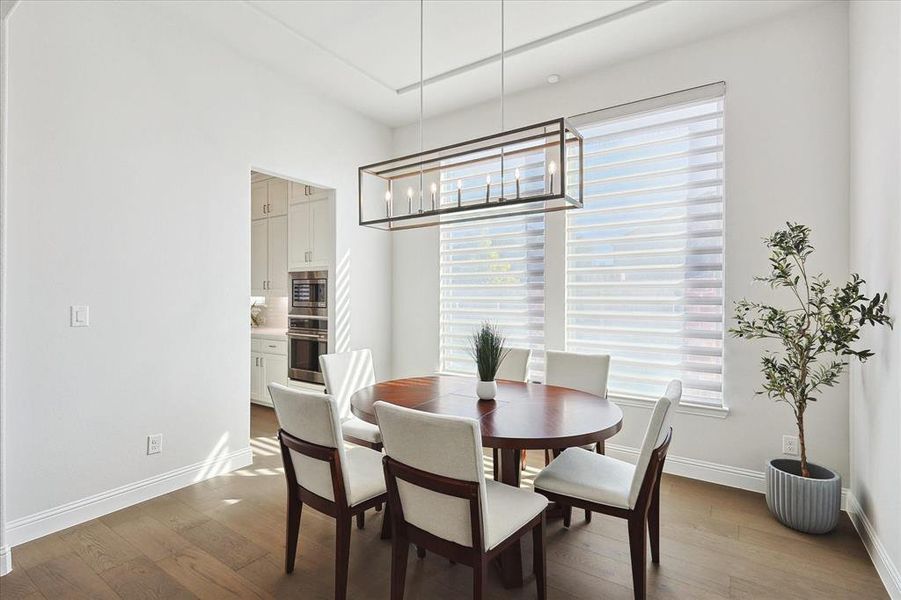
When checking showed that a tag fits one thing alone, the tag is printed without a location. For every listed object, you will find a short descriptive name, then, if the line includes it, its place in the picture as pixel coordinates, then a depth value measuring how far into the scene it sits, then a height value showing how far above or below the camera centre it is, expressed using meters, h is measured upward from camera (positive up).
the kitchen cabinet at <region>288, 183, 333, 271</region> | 4.70 +0.68
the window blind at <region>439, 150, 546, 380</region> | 3.98 +0.21
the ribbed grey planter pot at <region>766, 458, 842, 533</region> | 2.46 -1.08
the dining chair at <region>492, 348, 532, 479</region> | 3.39 -0.51
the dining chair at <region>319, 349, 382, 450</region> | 2.83 -0.58
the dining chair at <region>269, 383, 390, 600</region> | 1.88 -0.77
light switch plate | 2.58 -0.13
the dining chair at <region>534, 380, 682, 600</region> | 1.86 -0.82
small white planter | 2.53 -0.51
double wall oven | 4.58 -0.30
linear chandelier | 2.32 +0.92
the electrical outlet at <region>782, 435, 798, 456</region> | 2.94 -0.93
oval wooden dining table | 1.89 -0.56
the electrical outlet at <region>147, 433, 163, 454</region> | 2.95 -0.95
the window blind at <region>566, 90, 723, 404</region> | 3.23 +0.35
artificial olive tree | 2.37 -0.15
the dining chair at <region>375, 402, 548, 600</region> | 1.56 -0.74
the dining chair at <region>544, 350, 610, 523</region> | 3.04 -0.50
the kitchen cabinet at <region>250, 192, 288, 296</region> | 5.21 +0.46
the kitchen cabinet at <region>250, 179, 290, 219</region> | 5.21 +1.12
